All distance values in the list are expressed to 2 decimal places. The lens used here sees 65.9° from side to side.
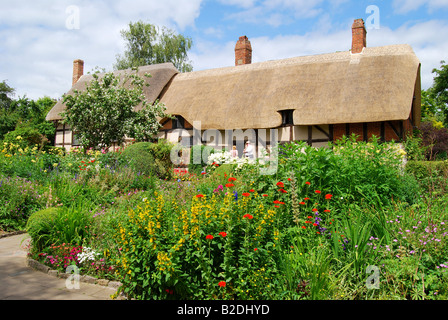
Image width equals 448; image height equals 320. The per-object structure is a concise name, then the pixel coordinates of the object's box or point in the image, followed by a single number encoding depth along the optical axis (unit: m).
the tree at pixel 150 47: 24.39
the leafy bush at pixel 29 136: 18.45
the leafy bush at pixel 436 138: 14.48
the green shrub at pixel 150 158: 10.23
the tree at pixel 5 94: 34.77
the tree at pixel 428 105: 25.97
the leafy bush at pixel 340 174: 4.46
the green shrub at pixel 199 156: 11.95
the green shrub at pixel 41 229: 4.36
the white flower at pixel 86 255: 3.92
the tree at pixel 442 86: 21.26
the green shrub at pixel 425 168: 8.14
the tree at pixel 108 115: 14.30
